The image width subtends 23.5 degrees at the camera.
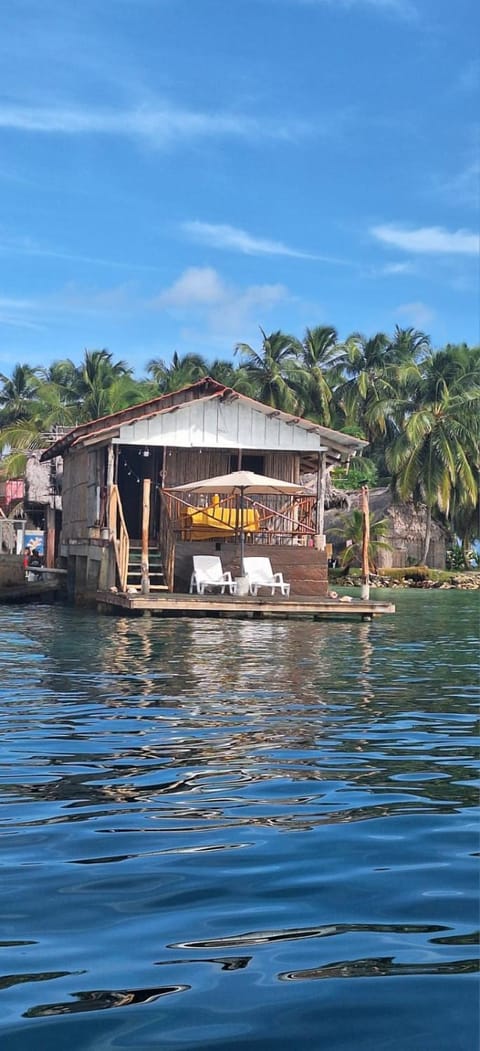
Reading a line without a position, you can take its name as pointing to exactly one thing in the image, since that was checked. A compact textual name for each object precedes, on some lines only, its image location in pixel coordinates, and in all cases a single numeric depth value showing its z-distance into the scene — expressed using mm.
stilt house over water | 23781
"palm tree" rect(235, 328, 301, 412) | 50781
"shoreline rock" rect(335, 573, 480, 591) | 42625
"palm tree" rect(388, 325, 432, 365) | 58188
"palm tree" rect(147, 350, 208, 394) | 50781
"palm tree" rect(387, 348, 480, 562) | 44469
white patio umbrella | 21938
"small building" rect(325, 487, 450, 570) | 46875
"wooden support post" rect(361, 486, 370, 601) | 24047
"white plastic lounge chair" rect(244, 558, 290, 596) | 22922
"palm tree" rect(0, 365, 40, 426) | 61656
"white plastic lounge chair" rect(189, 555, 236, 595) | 22906
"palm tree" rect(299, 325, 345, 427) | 52438
